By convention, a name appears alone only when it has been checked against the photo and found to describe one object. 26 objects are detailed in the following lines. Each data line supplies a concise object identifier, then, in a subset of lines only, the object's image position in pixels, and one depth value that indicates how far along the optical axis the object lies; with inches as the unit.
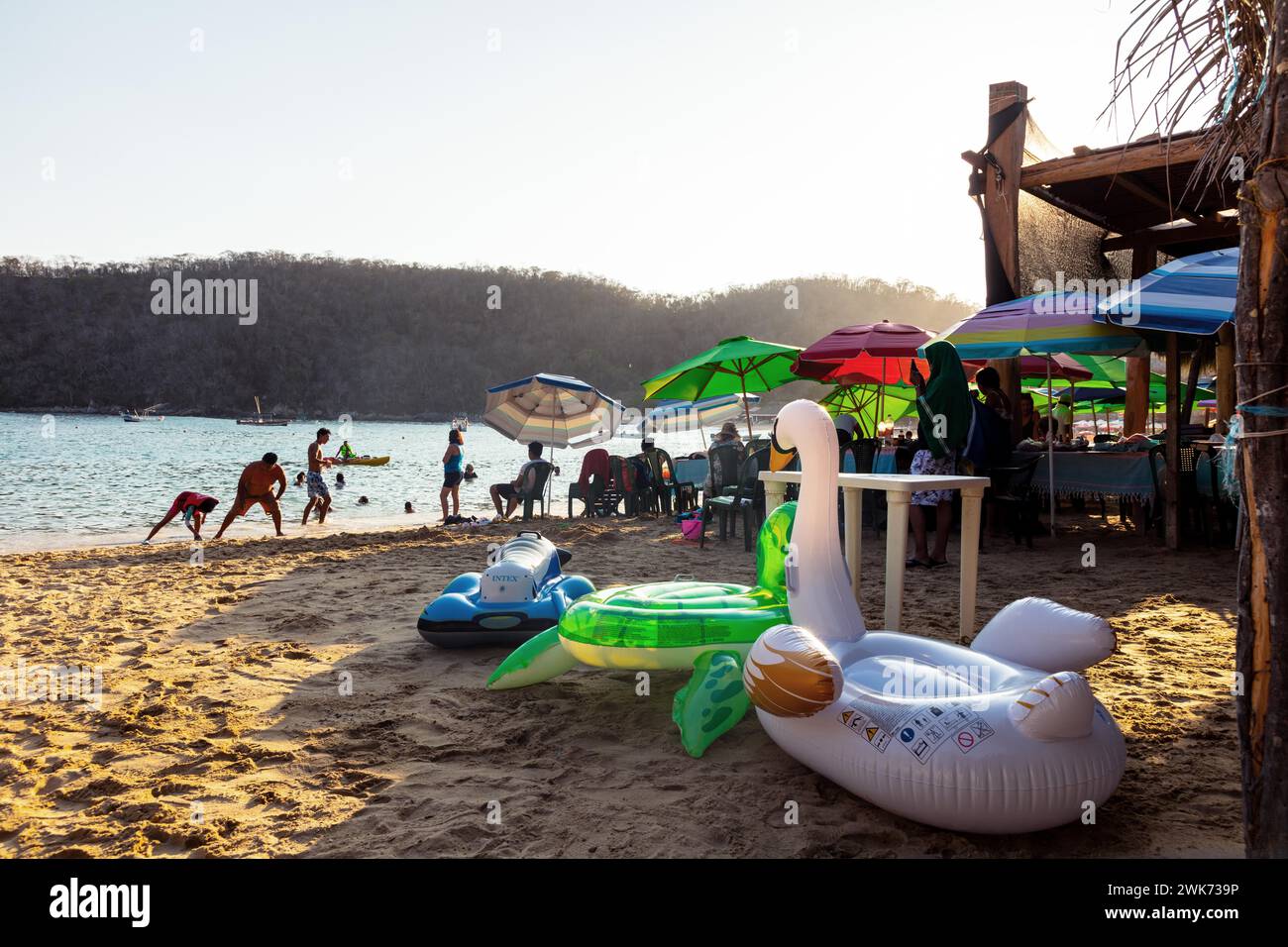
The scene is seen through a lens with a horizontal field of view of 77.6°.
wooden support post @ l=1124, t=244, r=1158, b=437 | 501.4
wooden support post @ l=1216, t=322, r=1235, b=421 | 362.1
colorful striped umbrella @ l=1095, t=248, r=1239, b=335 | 253.6
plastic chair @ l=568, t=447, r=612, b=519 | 508.1
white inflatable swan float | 93.7
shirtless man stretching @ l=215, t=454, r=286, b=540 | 434.3
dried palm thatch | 87.4
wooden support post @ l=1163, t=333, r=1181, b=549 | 289.9
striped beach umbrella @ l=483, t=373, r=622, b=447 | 514.3
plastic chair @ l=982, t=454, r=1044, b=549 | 310.2
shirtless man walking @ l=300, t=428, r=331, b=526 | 492.7
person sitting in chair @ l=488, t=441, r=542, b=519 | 501.4
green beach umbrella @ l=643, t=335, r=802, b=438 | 398.3
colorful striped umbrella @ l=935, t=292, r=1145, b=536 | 280.2
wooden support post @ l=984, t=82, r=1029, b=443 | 377.4
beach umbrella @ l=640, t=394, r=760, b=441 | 681.6
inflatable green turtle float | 132.3
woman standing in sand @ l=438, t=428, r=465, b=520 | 504.4
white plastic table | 160.7
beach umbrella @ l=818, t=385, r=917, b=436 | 493.0
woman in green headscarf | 234.8
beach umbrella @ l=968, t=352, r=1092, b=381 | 488.1
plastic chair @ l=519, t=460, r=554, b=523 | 497.0
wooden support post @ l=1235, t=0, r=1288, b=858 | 72.3
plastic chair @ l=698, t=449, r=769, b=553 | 340.8
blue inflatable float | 187.2
